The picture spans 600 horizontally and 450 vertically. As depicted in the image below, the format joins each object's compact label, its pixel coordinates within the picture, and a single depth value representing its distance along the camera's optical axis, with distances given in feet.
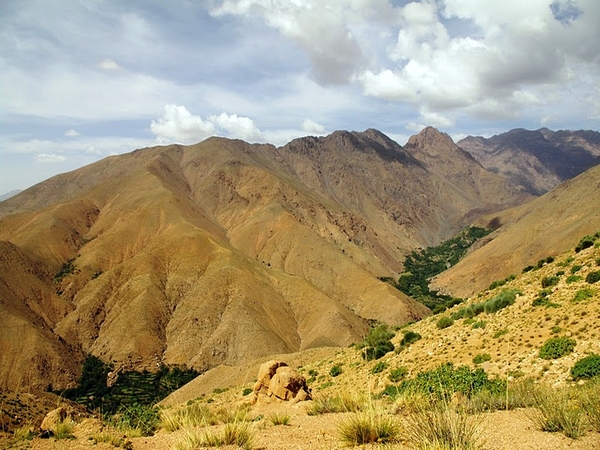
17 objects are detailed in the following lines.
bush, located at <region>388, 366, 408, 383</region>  58.39
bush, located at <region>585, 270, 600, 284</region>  60.08
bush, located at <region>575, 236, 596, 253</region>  84.12
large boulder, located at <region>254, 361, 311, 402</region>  61.11
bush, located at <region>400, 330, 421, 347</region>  72.97
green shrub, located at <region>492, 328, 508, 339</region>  58.03
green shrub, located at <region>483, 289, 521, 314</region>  68.90
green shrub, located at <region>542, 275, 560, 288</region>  67.35
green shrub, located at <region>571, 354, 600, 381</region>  40.14
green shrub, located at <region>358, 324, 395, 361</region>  74.64
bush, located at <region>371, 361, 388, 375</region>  66.33
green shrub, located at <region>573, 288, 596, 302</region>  56.34
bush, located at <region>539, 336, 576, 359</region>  46.65
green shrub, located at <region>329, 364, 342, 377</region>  77.82
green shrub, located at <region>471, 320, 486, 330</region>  64.44
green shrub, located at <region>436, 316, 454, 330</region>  73.72
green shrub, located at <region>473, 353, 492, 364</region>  53.03
